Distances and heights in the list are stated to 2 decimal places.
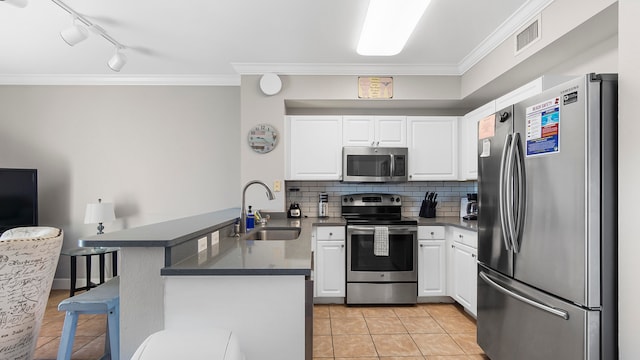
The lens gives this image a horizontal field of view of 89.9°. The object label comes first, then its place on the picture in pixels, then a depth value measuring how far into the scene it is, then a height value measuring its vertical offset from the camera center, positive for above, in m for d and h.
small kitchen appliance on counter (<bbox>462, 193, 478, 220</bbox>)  3.45 -0.30
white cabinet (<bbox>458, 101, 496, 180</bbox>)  3.20 +0.38
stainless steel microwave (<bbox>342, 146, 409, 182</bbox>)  3.50 +0.18
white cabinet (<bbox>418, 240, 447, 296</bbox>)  3.32 -0.93
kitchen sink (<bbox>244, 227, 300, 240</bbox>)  2.69 -0.46
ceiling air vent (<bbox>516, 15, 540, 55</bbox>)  2.21 +1.05
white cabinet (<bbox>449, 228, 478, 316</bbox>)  2.84 -0.82
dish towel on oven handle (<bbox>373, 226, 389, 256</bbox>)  3.26 -0.62
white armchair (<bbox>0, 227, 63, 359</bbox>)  1.52 -0.54
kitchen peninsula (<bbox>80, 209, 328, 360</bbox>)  1.31 -0.49
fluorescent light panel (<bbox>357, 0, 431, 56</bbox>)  2.02 +1.09
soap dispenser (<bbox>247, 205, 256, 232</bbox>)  2.59 -0.35
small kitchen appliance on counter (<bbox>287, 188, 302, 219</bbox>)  3.67 -0.33
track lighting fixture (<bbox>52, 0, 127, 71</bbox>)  2.32 +1.19
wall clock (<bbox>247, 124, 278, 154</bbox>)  3.40 +0.44
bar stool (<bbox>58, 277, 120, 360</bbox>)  1.65 -0.69
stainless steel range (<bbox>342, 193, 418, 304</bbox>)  3.29 -0.87
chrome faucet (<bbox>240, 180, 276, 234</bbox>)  2.37 -0.32
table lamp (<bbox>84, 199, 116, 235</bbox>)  3.43 -0.38
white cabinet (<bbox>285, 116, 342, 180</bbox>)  3.53 +0.37
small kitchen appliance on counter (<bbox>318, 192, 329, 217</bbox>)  3.77 -0.30
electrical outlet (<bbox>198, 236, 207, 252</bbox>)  1.67 -0.34
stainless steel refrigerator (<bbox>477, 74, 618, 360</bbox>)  1.43 -0.21
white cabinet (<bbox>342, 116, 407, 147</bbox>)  3.54 +0.55
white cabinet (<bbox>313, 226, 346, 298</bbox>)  3.30 -0.85
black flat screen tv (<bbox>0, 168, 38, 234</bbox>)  3.40 -0.22
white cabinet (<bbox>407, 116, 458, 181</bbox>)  3.56 +0.39
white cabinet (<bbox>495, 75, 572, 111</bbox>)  2.08 +0.64
